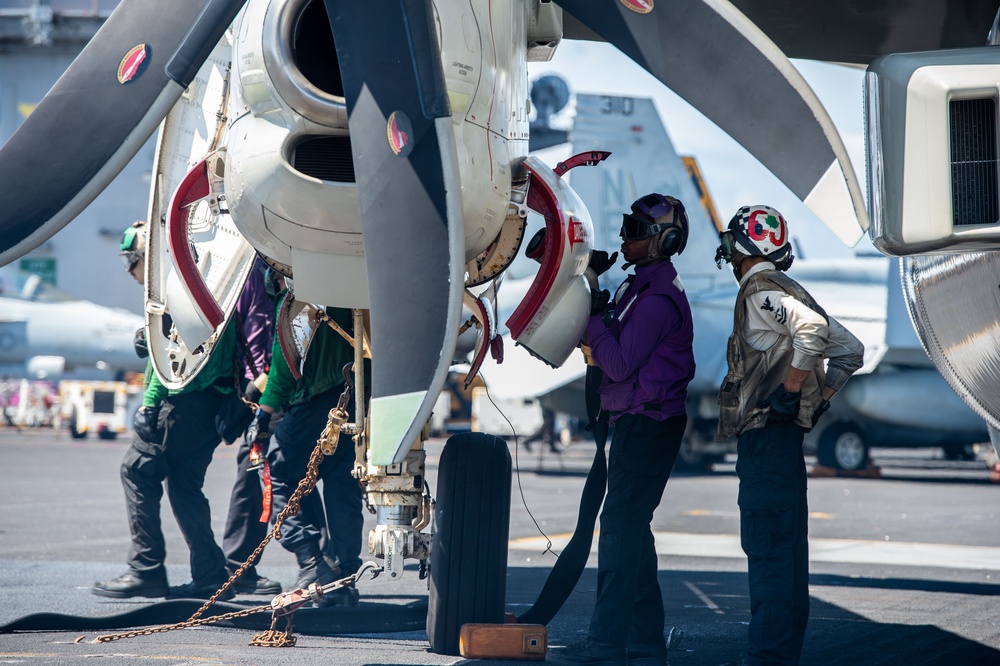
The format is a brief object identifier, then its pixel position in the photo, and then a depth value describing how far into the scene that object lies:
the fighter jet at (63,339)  61.75
